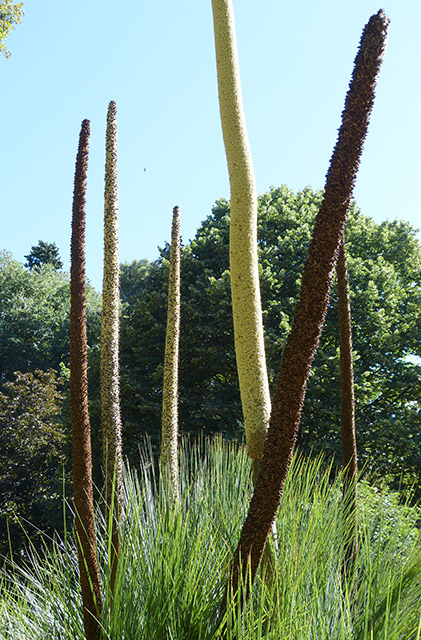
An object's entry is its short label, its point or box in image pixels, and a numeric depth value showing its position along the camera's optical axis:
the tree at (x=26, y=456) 20.69
